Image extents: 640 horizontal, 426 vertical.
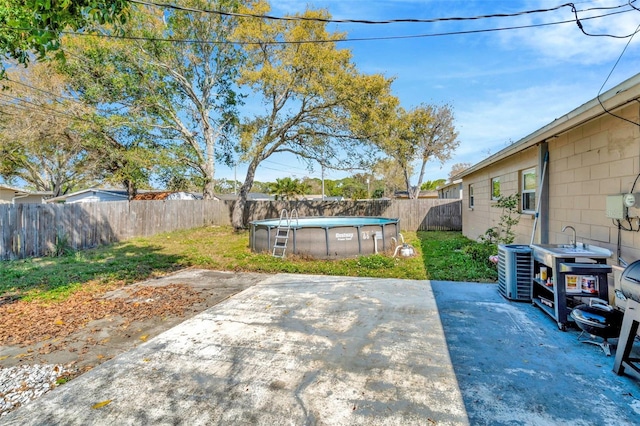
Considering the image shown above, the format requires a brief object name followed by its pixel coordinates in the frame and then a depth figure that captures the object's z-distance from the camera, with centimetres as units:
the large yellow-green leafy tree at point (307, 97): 1204
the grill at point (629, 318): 238
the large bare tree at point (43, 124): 1309
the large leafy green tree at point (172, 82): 1314
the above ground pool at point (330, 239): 810
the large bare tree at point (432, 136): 2160
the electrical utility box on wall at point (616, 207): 336
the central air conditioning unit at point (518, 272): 425
